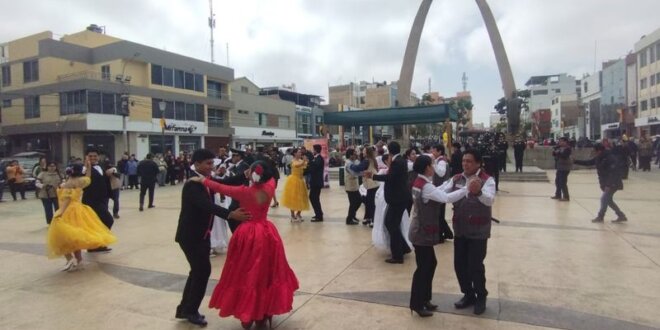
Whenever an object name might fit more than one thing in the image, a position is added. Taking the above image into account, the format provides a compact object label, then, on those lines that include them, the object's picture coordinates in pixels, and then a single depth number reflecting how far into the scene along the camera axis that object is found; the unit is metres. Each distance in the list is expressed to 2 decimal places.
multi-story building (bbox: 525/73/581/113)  90.94
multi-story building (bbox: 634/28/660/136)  41.34
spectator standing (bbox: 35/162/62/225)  9.30
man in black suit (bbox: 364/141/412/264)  5.82
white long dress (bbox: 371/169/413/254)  6.24
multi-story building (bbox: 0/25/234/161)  32.03
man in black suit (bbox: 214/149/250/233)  5.64
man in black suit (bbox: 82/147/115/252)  7.08
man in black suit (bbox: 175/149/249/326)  3.91
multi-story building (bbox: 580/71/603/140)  57.91
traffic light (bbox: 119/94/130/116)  27.98
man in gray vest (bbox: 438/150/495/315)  3.96
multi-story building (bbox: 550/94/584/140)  67.51
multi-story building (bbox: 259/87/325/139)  61.44
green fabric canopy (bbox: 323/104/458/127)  22.84
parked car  17.66
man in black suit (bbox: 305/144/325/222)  9.32
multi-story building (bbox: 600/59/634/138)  47.31
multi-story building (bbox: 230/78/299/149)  48.50
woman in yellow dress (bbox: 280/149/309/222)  9.34
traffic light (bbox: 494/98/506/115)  57.38
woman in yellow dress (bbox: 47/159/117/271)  5.83
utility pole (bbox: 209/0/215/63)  49.76
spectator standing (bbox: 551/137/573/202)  11.09
